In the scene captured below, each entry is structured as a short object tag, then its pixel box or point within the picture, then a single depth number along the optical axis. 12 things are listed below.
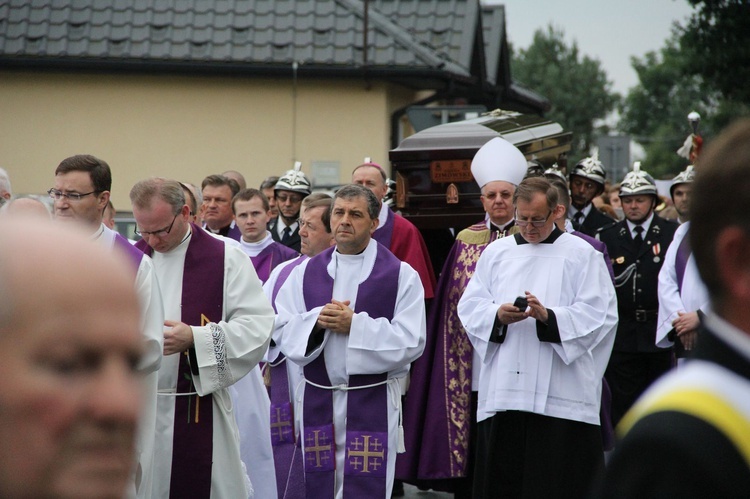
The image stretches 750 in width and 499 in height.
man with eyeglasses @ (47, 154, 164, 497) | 9.42
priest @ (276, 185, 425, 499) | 11.88
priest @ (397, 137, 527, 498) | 14.74
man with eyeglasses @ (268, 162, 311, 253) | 18.40
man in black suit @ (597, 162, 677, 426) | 18.31
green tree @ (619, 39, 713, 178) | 105.92
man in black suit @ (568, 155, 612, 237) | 20.01
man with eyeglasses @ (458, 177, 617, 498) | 12.41
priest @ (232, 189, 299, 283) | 16.29
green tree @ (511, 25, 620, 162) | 107.73
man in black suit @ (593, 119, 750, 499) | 3.10
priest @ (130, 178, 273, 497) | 10.47
